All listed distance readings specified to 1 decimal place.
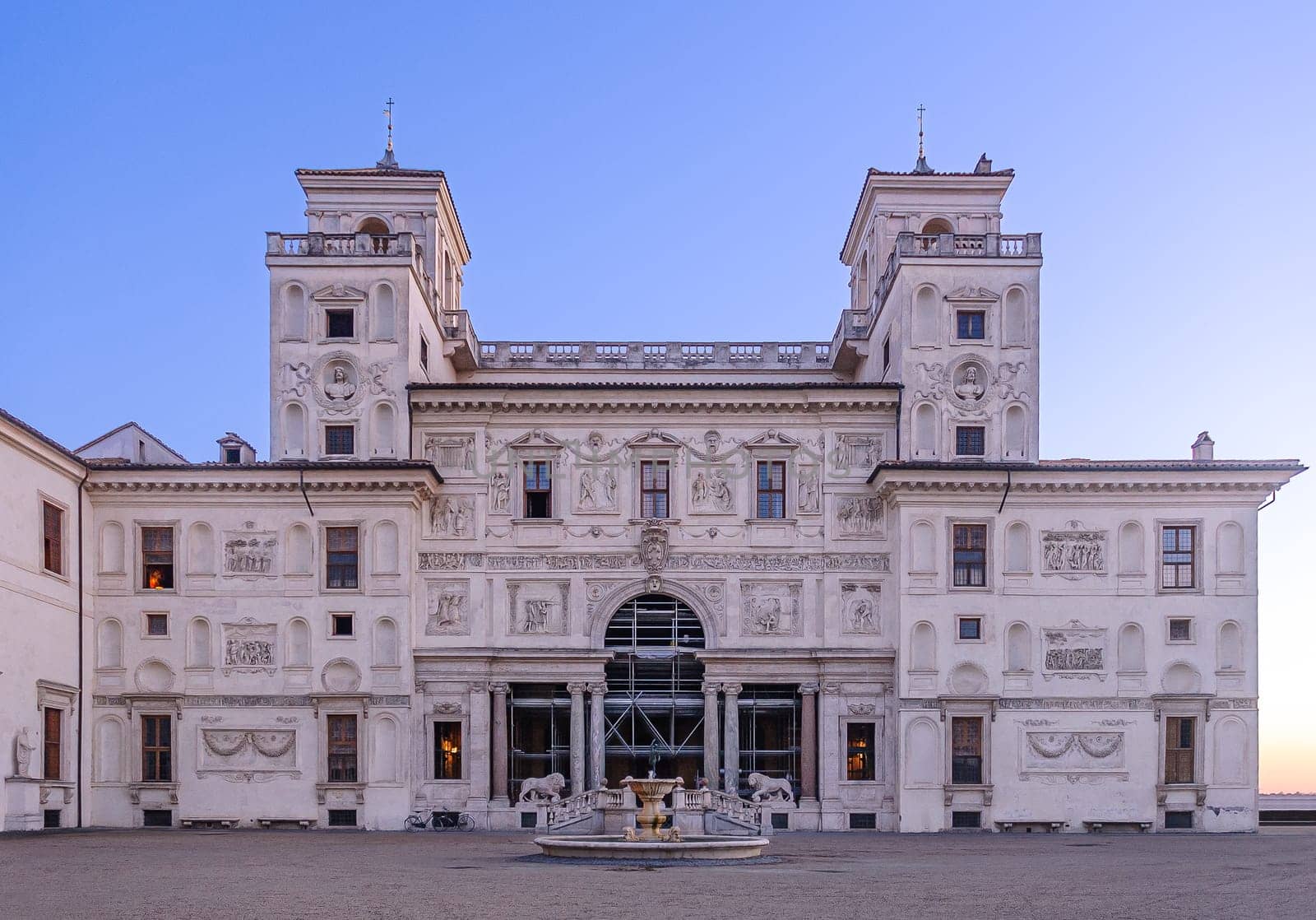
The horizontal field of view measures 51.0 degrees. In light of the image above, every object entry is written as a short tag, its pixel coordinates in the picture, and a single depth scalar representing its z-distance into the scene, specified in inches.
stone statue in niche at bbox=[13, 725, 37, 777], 1396.4
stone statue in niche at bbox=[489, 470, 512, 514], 1684.3
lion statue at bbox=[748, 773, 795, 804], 1603.1
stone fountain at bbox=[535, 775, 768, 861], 1059.9
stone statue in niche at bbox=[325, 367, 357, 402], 1678.2
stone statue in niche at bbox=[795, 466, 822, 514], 1685.5
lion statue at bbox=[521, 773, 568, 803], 1604.3
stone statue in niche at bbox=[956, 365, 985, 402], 1678.2
